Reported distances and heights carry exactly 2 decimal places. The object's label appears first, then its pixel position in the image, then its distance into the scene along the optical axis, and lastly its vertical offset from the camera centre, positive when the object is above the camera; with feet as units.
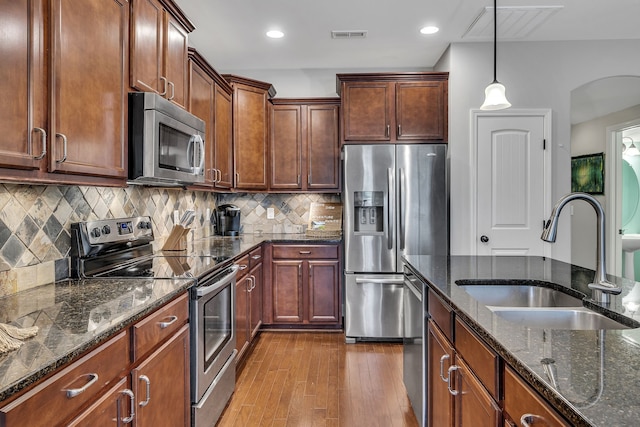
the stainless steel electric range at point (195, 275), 6.32 -1.09
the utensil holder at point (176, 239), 9.36 -0.63
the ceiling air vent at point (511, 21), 9.77 +5.05
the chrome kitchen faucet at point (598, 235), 4.64 -0.27
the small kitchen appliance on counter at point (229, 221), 13.23 -0.28
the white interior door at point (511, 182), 11.66 +0.91
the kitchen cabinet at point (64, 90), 3.91 +1.42
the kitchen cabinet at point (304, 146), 13.44 +2.28
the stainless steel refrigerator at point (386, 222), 11.50 -0.28
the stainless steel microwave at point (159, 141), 6.22 +1.24
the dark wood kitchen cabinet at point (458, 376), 3.78 -1.90
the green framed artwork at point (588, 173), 17.04 +1.79
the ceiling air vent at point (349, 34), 10.99 +5.04
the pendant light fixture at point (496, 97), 7.98 +2.36
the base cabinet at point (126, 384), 3.07 -1.70
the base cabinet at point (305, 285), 12.42 -2.29
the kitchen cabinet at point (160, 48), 6.28 +2.93
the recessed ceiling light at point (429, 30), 10.77 +5.05
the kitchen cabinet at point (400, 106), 11.85 +3.22
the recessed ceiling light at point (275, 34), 10.99 +5.04
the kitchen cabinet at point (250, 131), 12.42 +2.64
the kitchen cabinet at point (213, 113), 9.27 +2.62
